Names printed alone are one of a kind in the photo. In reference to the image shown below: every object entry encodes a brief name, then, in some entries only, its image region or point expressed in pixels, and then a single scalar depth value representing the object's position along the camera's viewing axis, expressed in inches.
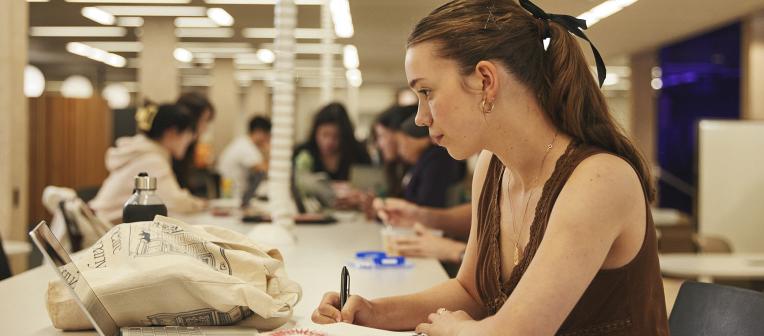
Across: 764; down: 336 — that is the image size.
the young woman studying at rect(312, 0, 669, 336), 49.5
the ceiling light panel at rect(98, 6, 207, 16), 397.7
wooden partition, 439.2
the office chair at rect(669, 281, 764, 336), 57.9
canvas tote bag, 52.0
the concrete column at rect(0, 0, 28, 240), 188.2
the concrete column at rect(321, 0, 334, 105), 279.1
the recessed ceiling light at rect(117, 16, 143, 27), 431.2
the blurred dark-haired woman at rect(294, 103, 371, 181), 226.1
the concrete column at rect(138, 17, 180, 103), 436.5
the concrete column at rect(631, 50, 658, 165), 511.2
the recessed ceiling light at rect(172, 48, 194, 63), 582.7
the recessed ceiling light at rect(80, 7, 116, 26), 405.7
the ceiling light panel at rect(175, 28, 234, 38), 467.8
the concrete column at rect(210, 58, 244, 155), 563.5
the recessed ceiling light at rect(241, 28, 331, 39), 462.9
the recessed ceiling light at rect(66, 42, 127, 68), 569.3
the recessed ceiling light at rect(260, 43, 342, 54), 530.6
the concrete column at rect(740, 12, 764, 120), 367.2
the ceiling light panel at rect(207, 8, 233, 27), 404.5
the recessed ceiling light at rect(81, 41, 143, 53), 536.7
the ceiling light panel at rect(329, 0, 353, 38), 289.9
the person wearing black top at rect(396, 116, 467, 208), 137.7
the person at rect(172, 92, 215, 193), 213.5
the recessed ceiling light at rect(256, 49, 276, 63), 567.5
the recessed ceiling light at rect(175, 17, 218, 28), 433.2
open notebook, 49.7
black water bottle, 73.4
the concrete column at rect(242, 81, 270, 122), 870.0
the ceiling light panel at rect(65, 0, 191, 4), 378.0
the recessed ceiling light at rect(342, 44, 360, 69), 520.8
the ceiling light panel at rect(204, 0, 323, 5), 368.2
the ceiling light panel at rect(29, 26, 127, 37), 474.6
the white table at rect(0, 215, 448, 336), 62.3
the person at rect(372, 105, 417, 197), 171.0
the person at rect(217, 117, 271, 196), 337.1
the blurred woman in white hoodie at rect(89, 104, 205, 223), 166.4
